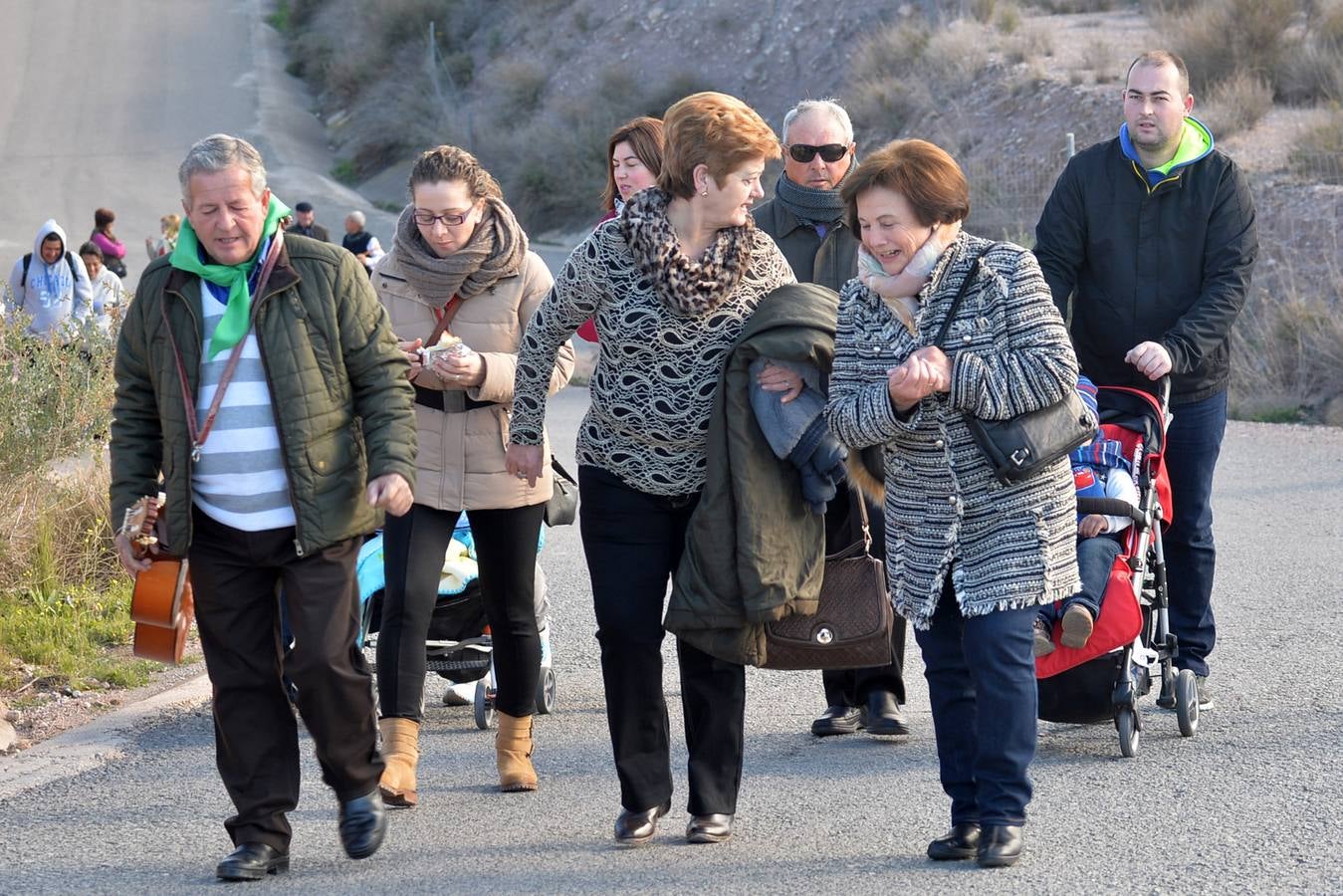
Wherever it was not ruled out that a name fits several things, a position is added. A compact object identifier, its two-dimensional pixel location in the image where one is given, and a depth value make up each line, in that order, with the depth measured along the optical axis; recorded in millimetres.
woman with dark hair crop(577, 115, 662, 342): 11328
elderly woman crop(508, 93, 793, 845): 8977
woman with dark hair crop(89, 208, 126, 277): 43781
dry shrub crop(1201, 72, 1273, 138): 44719
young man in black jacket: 11602
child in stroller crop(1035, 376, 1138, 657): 10586
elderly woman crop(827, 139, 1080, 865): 8695
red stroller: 10773
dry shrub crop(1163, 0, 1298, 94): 49156
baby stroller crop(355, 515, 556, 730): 12375
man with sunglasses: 11602
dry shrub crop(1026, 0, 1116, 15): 63594
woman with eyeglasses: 10555
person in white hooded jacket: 29937
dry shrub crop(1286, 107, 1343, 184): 38531
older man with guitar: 8828
